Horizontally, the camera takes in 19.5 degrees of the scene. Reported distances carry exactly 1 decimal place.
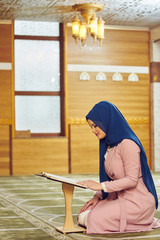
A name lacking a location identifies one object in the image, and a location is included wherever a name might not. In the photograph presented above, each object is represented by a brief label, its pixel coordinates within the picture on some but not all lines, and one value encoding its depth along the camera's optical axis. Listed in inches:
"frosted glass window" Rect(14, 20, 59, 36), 387.5
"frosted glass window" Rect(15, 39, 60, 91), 387.9
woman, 159.5
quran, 151.7
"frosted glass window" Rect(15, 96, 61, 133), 387.9
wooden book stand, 153.8
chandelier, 326.6
